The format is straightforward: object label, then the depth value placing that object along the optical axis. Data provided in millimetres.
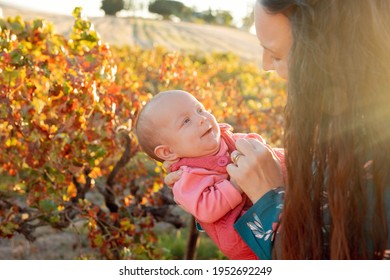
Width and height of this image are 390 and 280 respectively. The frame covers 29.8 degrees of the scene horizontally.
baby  2211
